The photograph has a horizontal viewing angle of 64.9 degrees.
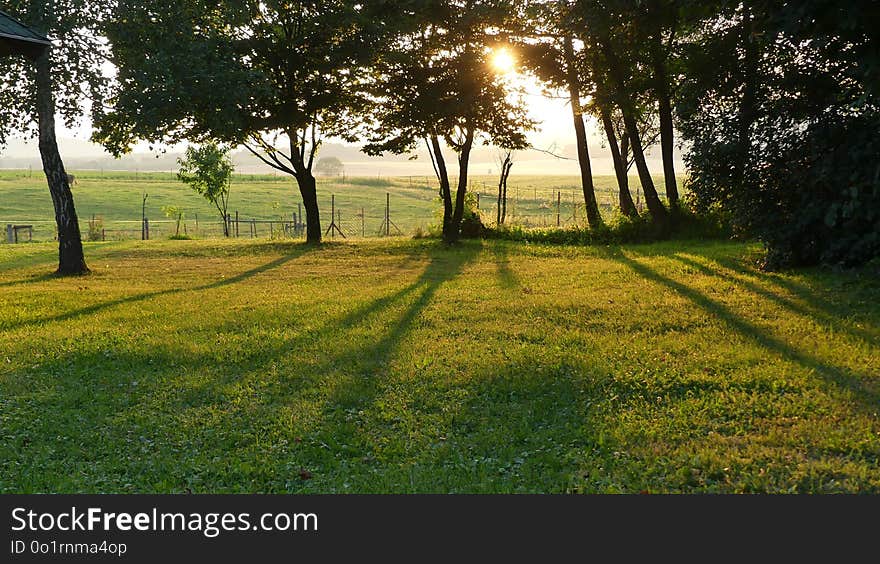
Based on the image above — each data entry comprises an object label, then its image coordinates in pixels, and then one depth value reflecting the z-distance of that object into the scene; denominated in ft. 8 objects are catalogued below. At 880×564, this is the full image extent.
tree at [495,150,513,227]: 82.63
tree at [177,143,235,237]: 109.09
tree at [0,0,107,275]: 42.83
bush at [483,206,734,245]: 58.23
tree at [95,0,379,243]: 45.19
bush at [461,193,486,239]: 72.64
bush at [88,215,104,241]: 89.25
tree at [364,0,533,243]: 60.75
